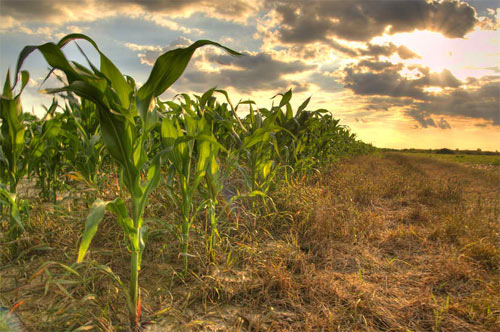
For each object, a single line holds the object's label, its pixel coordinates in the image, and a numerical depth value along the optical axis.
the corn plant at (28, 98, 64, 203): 2.34
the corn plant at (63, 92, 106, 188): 2.69
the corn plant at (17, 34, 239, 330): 1.12
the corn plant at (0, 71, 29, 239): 2.02
